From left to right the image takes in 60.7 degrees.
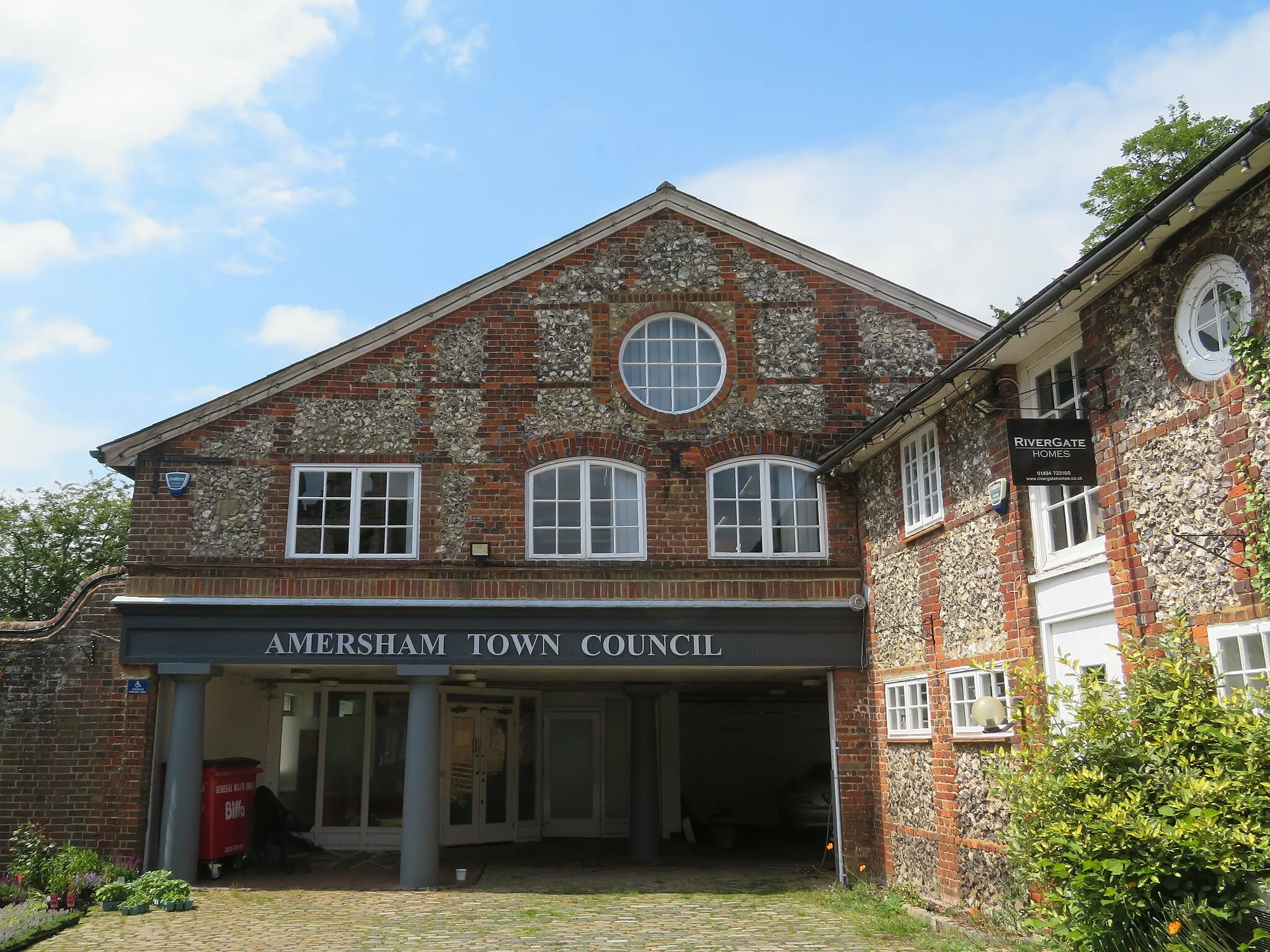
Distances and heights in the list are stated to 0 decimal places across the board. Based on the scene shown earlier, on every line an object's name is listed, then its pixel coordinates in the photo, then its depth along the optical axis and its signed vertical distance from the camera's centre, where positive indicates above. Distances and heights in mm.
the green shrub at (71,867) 12016 -1379
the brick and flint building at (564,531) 12992 +2528
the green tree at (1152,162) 20500 +10741
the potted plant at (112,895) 11852 -1625
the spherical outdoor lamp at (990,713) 9547 +159
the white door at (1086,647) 8461 +671
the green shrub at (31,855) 12398 -1271
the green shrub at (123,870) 12445 -1436
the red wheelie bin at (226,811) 13742 -886
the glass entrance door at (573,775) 19281 -658
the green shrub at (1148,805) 6293 -451
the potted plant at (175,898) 11867 -1673
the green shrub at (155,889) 11883 -1589
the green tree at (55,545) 32219 +5871
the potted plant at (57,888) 11656 -1547
